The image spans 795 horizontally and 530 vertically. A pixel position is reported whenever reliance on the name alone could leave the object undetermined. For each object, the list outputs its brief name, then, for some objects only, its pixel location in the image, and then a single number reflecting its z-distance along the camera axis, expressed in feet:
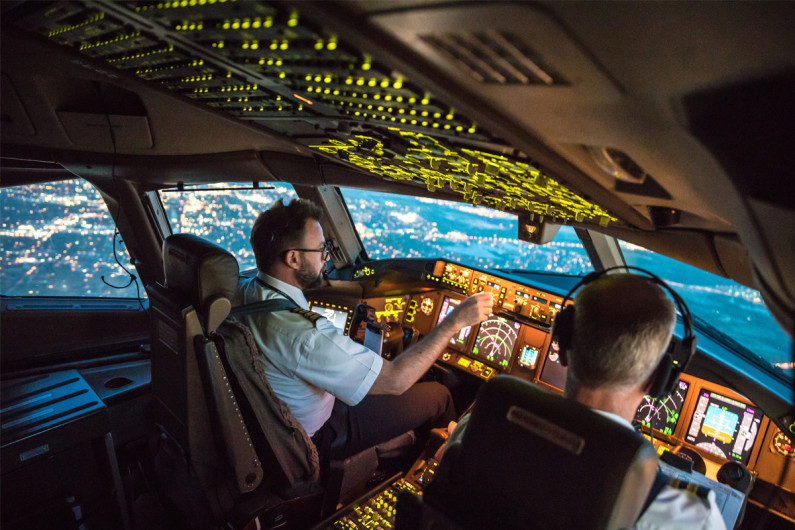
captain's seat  4.94
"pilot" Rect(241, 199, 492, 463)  5.18
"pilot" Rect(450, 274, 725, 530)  2.84
